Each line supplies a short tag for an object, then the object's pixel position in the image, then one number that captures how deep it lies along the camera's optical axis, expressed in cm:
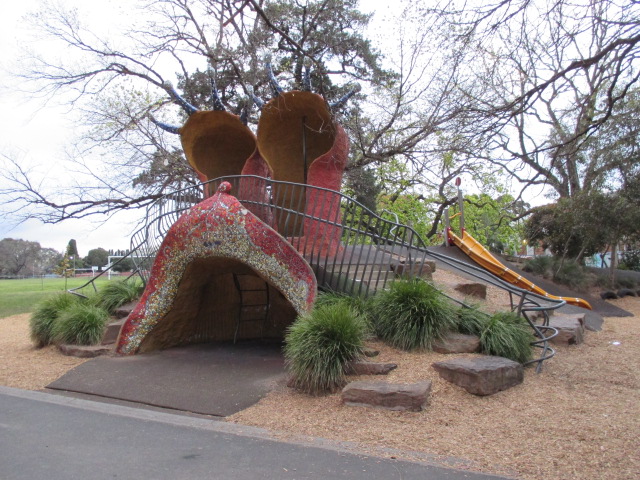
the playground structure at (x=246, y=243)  730
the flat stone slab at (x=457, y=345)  657
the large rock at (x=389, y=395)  529
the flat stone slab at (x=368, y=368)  603
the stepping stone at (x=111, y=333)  901
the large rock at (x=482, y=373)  557
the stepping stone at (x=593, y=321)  1003
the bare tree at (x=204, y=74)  1416
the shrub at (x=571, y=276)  1612
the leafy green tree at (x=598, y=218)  1532
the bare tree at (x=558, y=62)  634
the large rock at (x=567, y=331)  815
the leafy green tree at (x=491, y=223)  2377
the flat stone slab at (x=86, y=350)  838
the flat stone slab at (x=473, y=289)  1041
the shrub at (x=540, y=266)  1662
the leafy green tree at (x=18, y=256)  5481
